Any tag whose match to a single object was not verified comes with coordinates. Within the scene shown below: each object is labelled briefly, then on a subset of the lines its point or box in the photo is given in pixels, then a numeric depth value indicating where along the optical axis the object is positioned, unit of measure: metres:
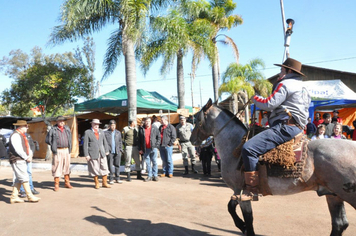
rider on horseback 3.99
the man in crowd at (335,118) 10.73
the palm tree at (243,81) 23.59
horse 3.62
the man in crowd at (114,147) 10.24
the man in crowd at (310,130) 9.63
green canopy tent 16.06
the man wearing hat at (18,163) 7.30
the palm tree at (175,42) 13.78
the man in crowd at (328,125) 9.41
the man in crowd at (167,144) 11.15
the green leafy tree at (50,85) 18.11
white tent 14.57
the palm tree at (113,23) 12.79
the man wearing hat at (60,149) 9.16
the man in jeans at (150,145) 10.64
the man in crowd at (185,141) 11.73
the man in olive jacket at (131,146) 10.80
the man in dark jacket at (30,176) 8.20
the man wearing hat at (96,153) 9.36
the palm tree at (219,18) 20.92
